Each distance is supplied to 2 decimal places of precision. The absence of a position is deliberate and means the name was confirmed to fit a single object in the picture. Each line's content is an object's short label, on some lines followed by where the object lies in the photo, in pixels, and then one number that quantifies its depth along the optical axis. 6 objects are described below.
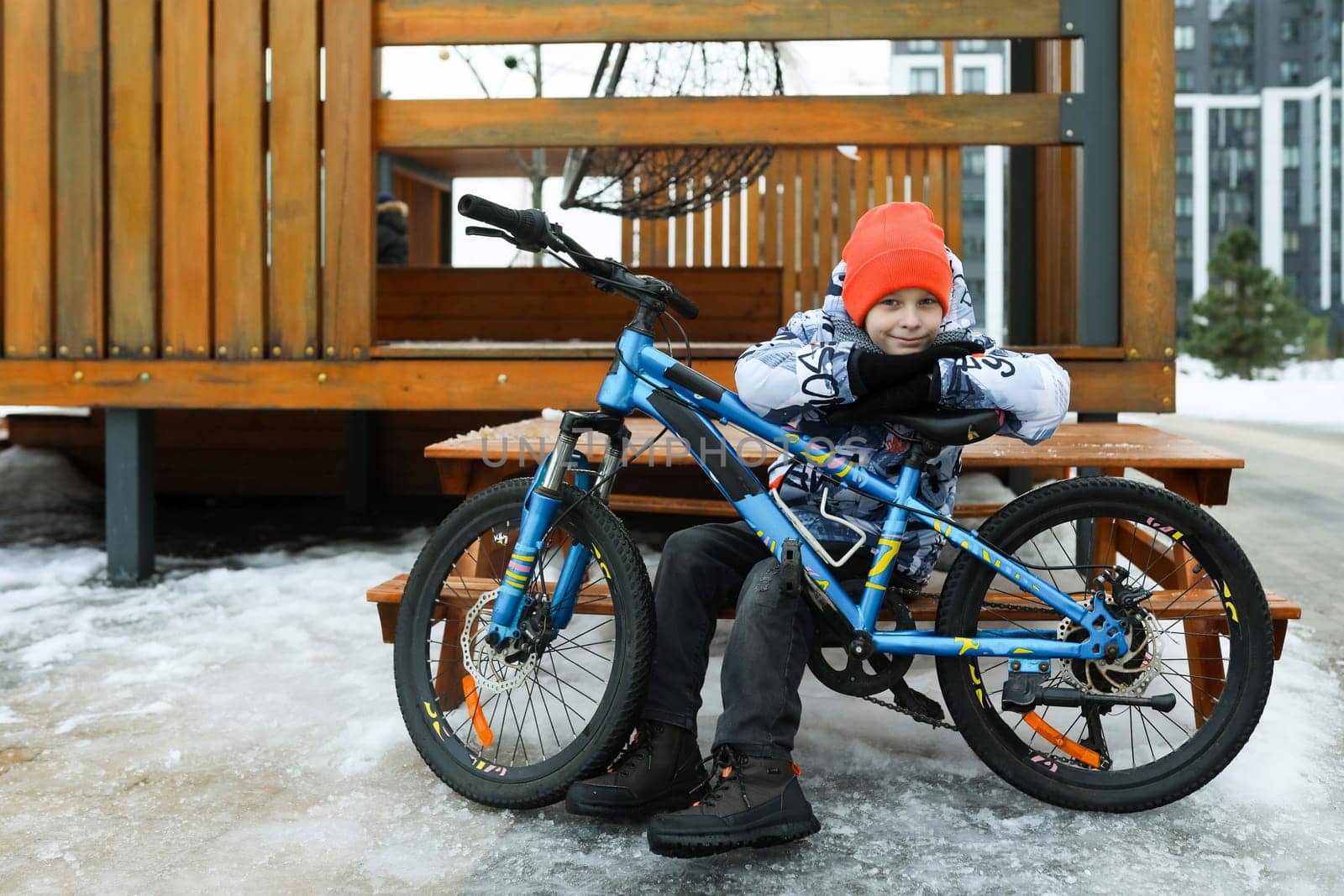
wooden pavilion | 3.81
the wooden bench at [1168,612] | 2.28
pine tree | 29.81
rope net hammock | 4.93
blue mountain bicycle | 2.16
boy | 2.03
